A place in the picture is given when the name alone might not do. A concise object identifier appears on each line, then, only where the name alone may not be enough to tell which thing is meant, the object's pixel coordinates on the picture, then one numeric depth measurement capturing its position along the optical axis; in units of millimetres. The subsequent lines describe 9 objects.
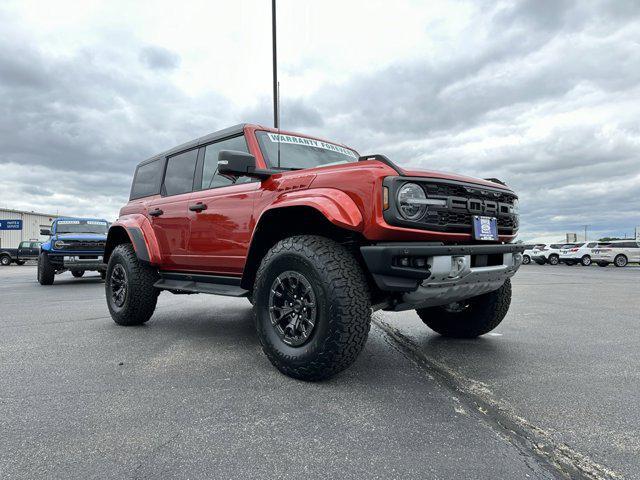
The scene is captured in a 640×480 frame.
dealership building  47531
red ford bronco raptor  2688
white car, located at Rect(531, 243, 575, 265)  29903
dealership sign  47091
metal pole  11570
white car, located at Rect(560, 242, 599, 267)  27906
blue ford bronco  11477
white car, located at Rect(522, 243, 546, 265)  31753
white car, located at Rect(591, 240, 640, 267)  26688
